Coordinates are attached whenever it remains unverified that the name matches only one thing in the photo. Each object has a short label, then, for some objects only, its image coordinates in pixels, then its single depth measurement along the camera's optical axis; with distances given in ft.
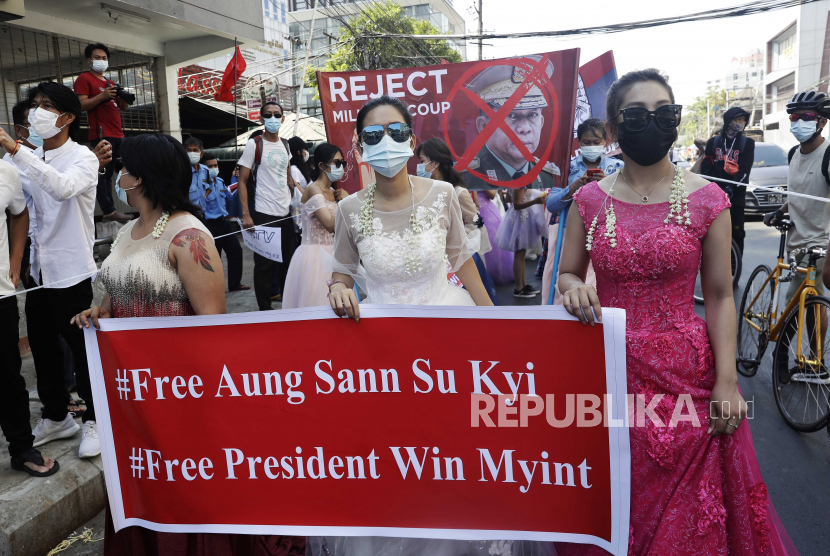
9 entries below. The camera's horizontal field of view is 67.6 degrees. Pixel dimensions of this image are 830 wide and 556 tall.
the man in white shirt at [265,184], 20.53
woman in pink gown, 6.32
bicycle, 12.38
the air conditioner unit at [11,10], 19.63
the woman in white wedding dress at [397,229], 8.84
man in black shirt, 22.47
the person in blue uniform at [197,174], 25.54
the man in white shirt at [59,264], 11.05
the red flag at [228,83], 37.88
